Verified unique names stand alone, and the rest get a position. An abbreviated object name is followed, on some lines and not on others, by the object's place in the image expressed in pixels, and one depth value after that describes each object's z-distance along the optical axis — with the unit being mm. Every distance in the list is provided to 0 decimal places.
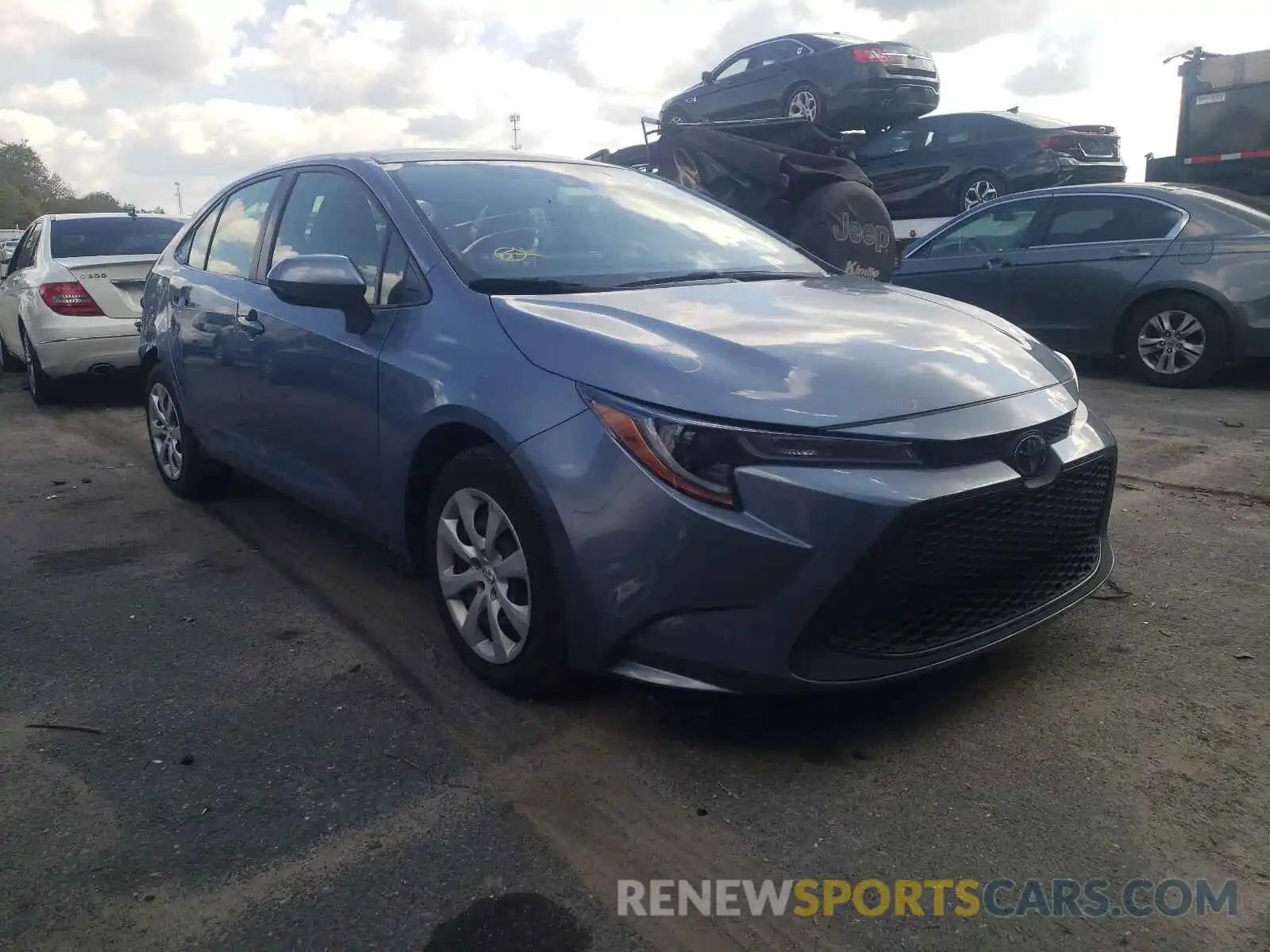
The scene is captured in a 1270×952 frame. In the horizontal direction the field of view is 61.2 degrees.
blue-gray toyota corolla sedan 2518
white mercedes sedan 7918
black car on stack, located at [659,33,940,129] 11695
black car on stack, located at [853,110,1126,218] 11562
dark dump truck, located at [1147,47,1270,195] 11469
